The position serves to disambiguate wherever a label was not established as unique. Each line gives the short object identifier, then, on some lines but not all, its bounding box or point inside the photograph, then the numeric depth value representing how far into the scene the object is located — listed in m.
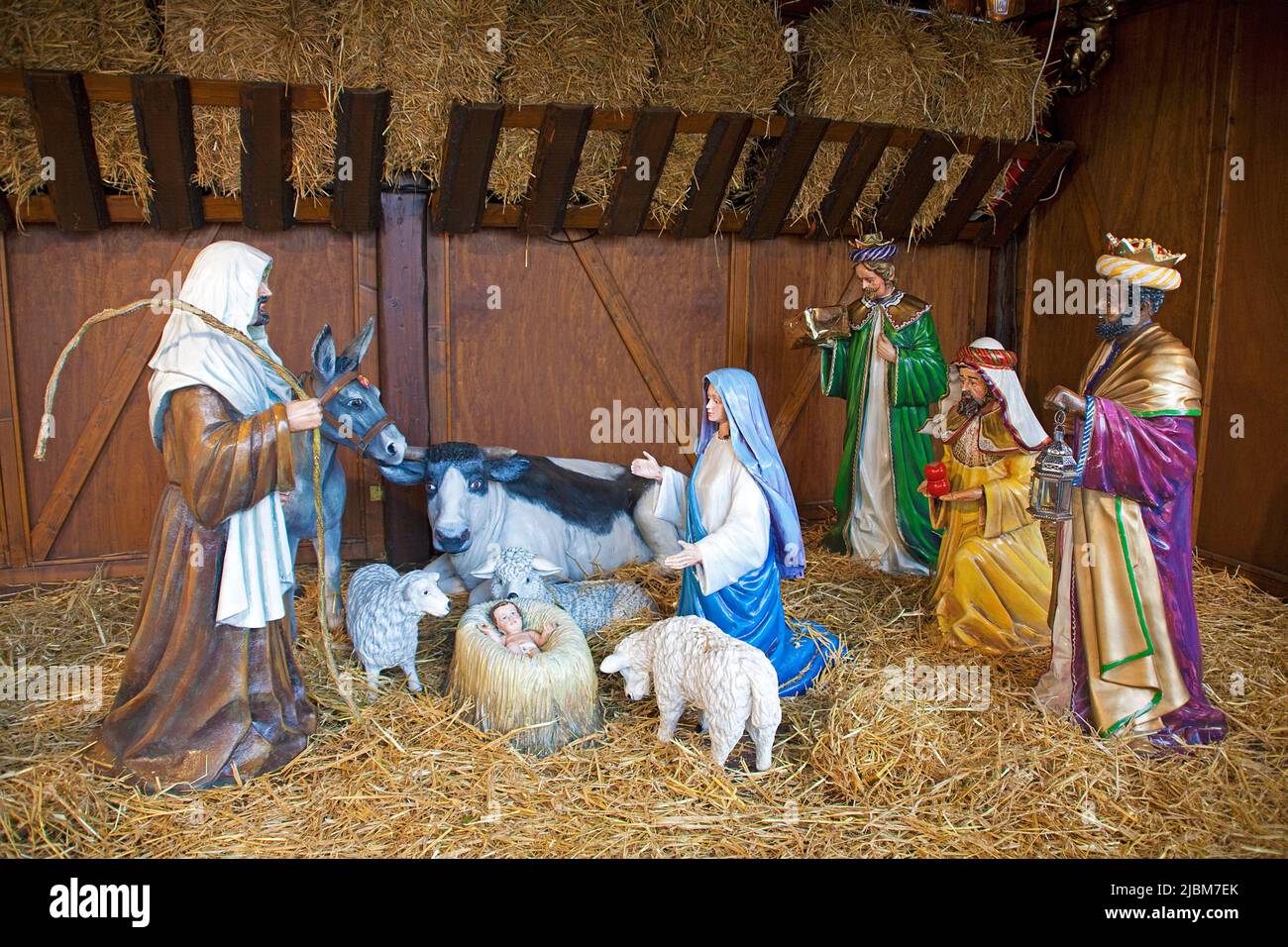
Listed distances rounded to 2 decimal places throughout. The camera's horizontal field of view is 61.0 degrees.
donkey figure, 5.16
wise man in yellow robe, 5.13
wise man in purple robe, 4.16
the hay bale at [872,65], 6.62
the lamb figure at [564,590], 5.13
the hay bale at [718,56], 6.27
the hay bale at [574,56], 5.93
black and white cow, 5.74
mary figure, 4.67
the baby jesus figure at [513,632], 4.59
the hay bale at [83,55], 5.07
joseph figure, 3.83
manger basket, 4.41
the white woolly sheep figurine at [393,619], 4.71
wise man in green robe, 6.57
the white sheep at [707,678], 4.13
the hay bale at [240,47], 5.34
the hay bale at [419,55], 5.57
